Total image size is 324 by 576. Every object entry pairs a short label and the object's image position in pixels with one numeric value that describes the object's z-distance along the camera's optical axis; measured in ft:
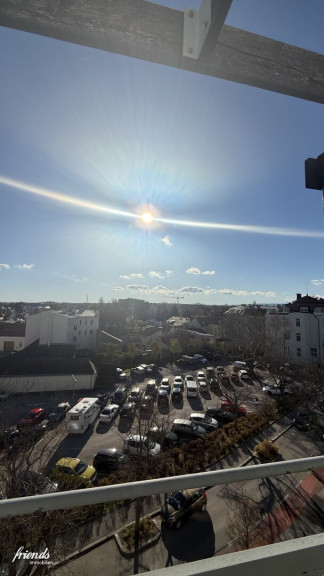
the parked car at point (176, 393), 62.57
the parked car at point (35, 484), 17.20
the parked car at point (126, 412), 50.06
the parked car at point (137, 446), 27.77
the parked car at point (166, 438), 30.76
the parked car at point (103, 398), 57.87
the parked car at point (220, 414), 49.93
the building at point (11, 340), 97.30
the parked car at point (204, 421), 45.70
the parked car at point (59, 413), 48.75
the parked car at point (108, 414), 48.12
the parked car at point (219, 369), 84.14
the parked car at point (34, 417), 45.68
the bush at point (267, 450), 34.50
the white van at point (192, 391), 63.77
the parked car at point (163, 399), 57.13
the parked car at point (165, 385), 67.31
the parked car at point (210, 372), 80.02
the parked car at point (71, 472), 21.61
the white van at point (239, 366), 89.95
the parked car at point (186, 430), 41.70
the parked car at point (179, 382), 67.81
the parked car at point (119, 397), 59.36
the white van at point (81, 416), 42.86
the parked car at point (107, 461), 32.68
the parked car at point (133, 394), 59.97
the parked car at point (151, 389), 65.80
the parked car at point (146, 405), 42.60
